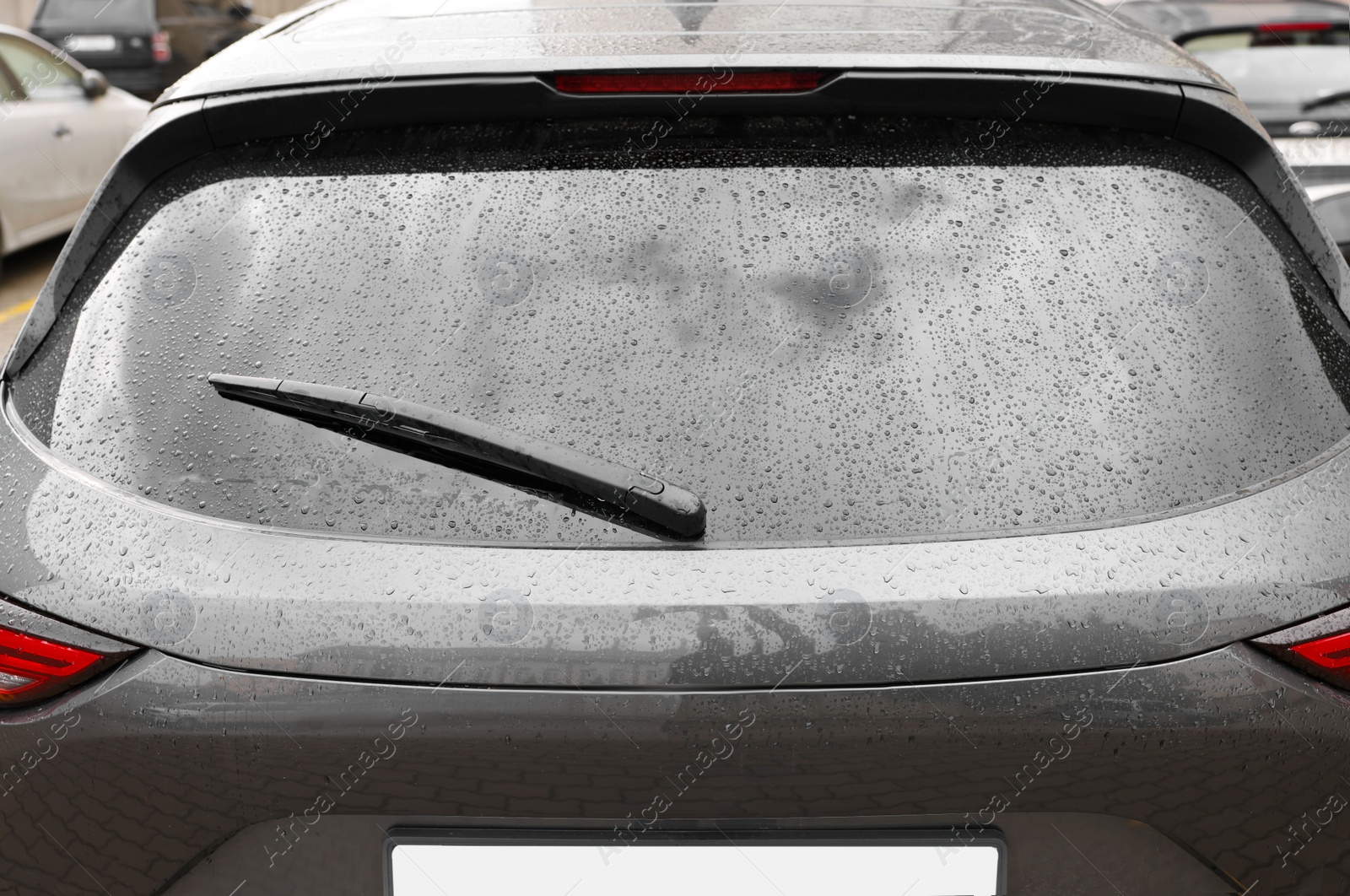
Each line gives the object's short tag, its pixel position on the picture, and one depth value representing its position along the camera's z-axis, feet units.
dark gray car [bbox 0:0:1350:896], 3.87
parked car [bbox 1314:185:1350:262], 14.55
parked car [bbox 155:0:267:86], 46.19
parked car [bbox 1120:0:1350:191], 17.66
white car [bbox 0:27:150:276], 26.40
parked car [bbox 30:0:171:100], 44.52
